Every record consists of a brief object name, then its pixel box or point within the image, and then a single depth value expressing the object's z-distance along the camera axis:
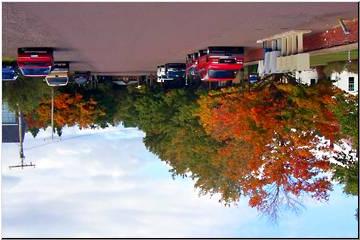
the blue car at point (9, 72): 30.80
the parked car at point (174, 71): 38.53
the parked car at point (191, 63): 30.51
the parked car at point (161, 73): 40.69
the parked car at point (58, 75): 36.00
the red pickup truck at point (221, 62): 27.11
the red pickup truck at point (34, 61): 28.16
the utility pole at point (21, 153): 33.83
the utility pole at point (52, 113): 41.41
